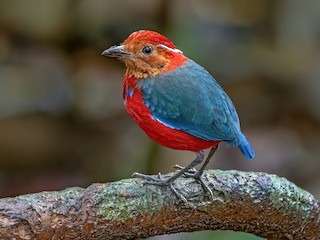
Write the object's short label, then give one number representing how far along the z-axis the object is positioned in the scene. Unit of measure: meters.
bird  4.43
